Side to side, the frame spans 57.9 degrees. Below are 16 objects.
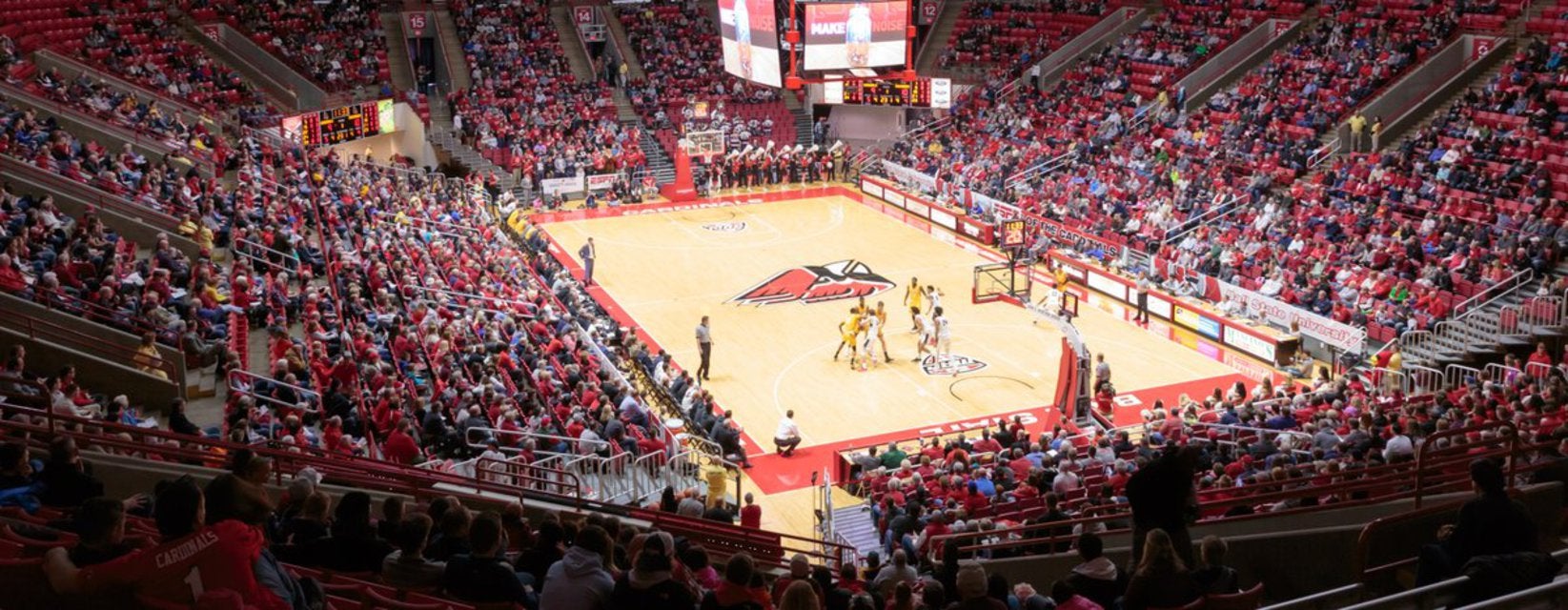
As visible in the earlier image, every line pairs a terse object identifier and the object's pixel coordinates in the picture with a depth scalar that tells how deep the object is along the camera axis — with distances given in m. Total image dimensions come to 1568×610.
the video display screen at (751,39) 36.91
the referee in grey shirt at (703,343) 26.59
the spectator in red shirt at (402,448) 15.07
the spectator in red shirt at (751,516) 16.09
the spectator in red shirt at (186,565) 6.43
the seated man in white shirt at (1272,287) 28.89
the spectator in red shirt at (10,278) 16.73
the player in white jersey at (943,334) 27.44
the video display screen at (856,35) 37.16
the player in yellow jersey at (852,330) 27.56
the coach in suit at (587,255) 33.88
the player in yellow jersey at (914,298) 28.67
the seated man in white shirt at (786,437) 23.03
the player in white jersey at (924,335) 27.83
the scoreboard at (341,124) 41.16
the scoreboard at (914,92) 48.41
